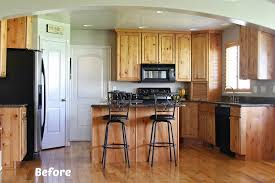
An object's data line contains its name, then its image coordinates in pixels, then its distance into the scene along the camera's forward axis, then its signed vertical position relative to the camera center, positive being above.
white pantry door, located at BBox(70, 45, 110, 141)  6.23 +0.18
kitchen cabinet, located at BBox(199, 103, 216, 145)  5.33 -0.63
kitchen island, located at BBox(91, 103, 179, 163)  4.28 -0.66
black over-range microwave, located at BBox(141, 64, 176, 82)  6.07 +0.42
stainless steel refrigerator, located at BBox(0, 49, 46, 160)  4.37 +0.09
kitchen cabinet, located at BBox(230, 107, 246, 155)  4.46 -0.67
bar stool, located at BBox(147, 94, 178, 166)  4.31 -0.47
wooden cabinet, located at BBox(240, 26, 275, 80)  4.61 +0.63
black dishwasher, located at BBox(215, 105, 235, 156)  4.81 -0.65
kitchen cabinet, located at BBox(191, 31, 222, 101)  6.09 +0.62
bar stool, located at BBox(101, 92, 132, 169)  4.16 -0.38
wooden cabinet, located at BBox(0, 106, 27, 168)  3.85 -0.59
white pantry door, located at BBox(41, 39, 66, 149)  5.42 -0.02
